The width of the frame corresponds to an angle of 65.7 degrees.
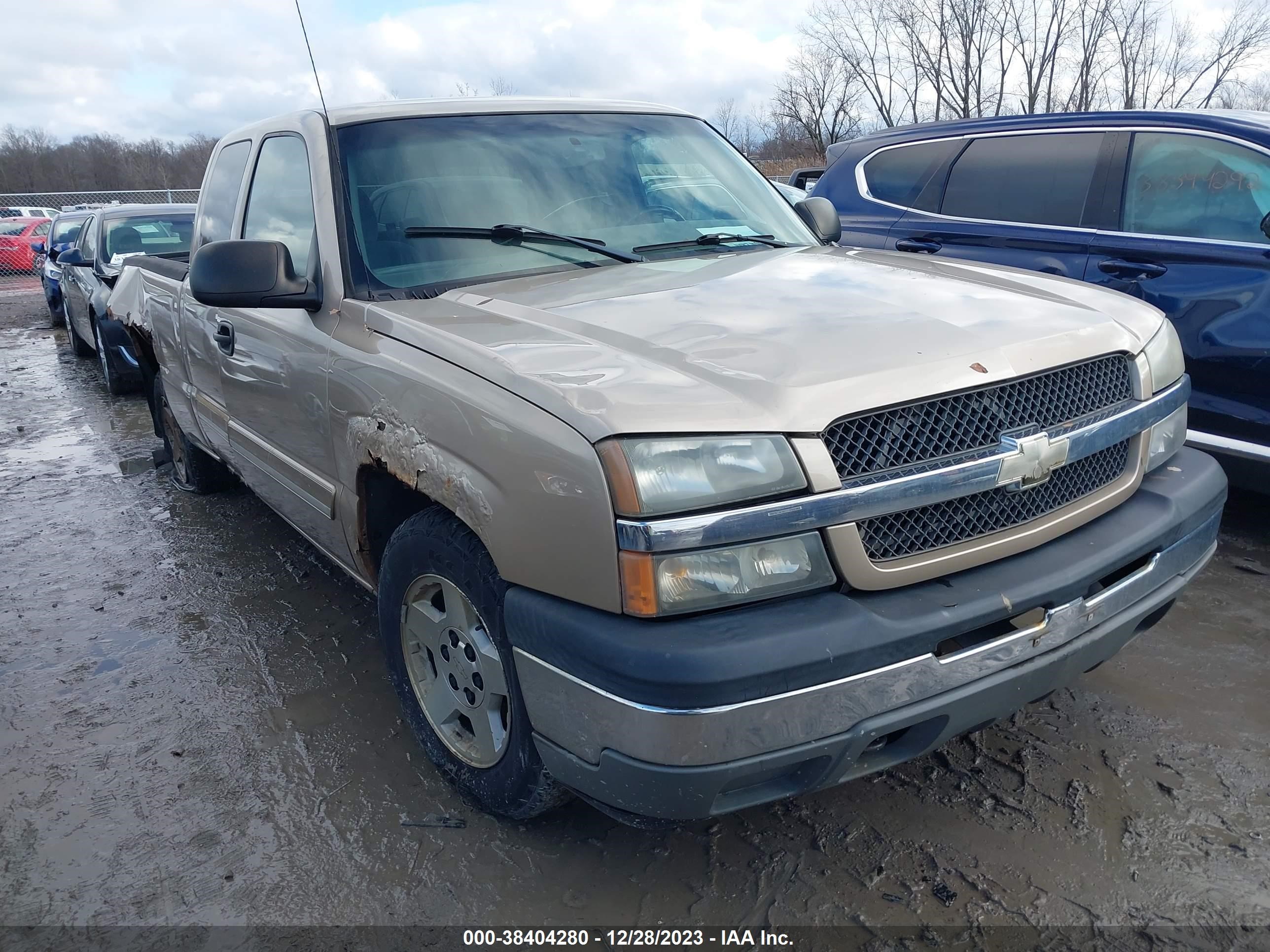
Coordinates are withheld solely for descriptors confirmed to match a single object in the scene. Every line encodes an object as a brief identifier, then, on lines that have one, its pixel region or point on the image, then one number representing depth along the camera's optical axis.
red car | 22.70
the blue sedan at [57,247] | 13.41
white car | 27.89
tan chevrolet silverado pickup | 1.85
